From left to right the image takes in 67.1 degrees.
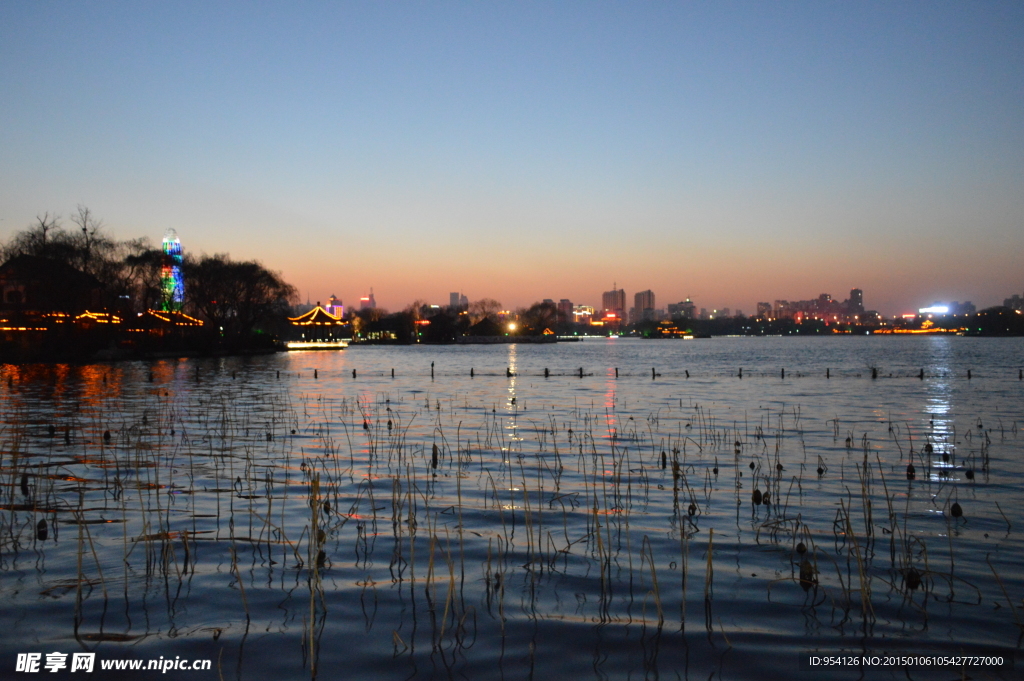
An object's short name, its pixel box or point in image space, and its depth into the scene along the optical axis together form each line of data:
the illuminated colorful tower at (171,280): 79.12
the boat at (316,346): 143.00
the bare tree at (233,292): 90.44
